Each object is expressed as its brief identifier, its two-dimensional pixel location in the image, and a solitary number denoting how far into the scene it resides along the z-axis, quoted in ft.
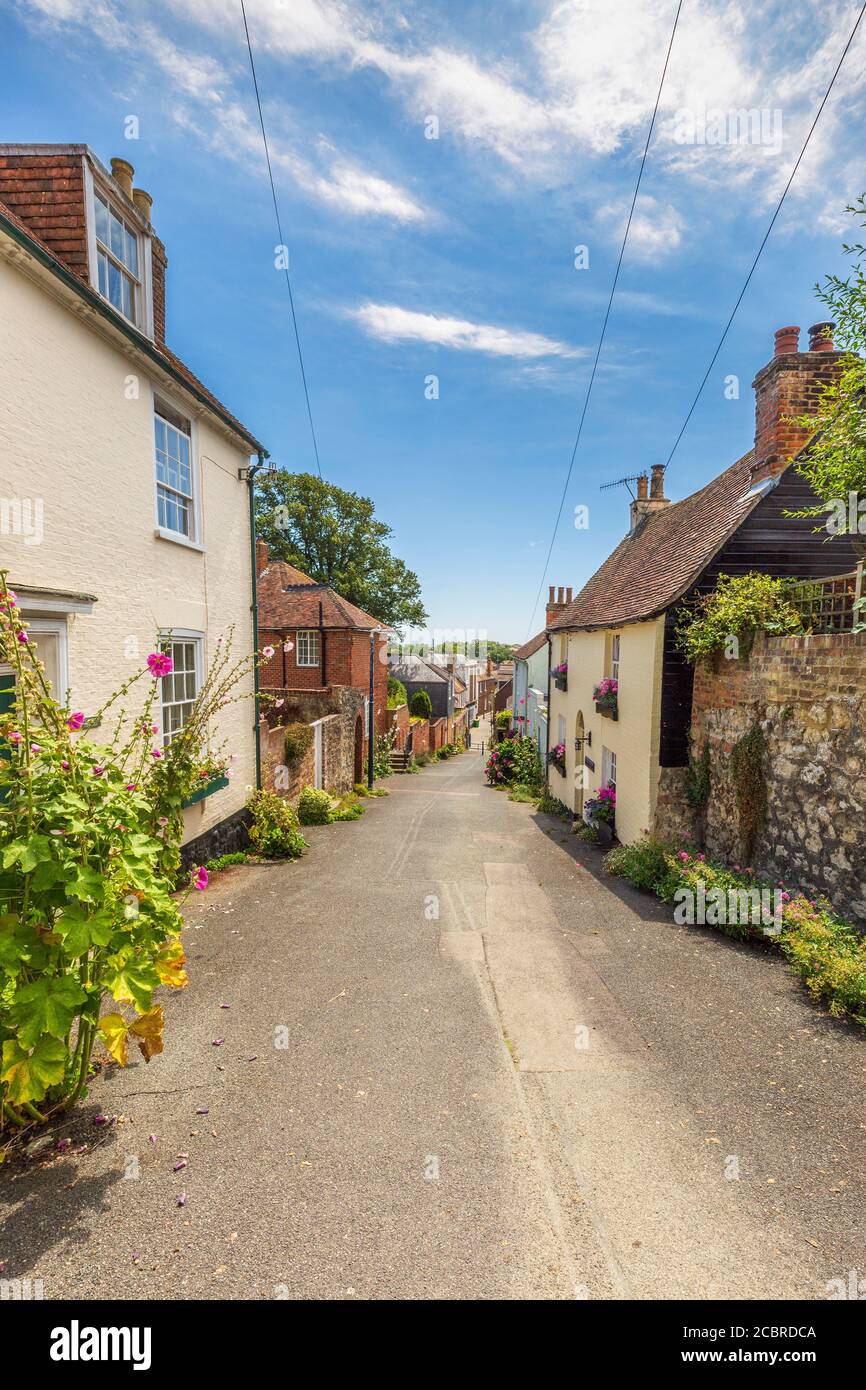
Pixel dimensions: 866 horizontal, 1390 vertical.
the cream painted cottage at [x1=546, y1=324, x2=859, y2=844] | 33.58
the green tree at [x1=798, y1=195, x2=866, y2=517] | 20.45
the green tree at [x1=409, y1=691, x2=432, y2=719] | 143.43
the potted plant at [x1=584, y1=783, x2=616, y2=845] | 44.32
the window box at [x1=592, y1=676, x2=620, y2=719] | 43.78
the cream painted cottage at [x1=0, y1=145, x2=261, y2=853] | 19.06
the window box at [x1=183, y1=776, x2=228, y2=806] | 29.91
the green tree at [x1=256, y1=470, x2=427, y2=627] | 134.51
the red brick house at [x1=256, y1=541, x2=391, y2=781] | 70.64
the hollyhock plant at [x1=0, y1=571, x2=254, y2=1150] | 10.53
